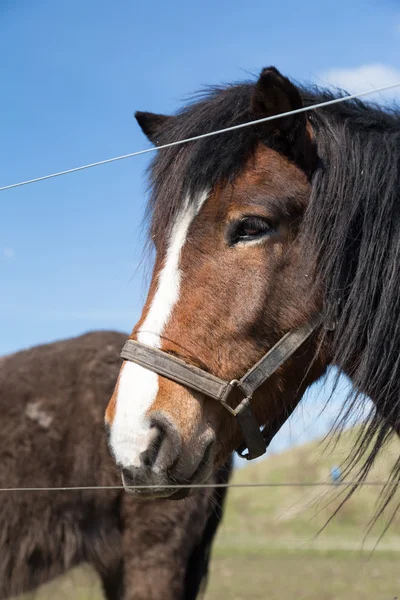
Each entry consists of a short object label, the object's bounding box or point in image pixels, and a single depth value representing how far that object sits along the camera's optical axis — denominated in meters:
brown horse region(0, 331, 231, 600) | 3.22
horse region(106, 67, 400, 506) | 2.07
